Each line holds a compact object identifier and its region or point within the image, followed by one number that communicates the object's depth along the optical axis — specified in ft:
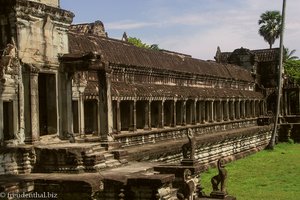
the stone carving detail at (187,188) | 40.71
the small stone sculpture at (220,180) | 48.67
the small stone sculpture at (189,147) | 49.93
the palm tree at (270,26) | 201.05
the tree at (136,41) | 198.32
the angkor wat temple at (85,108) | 39.24
